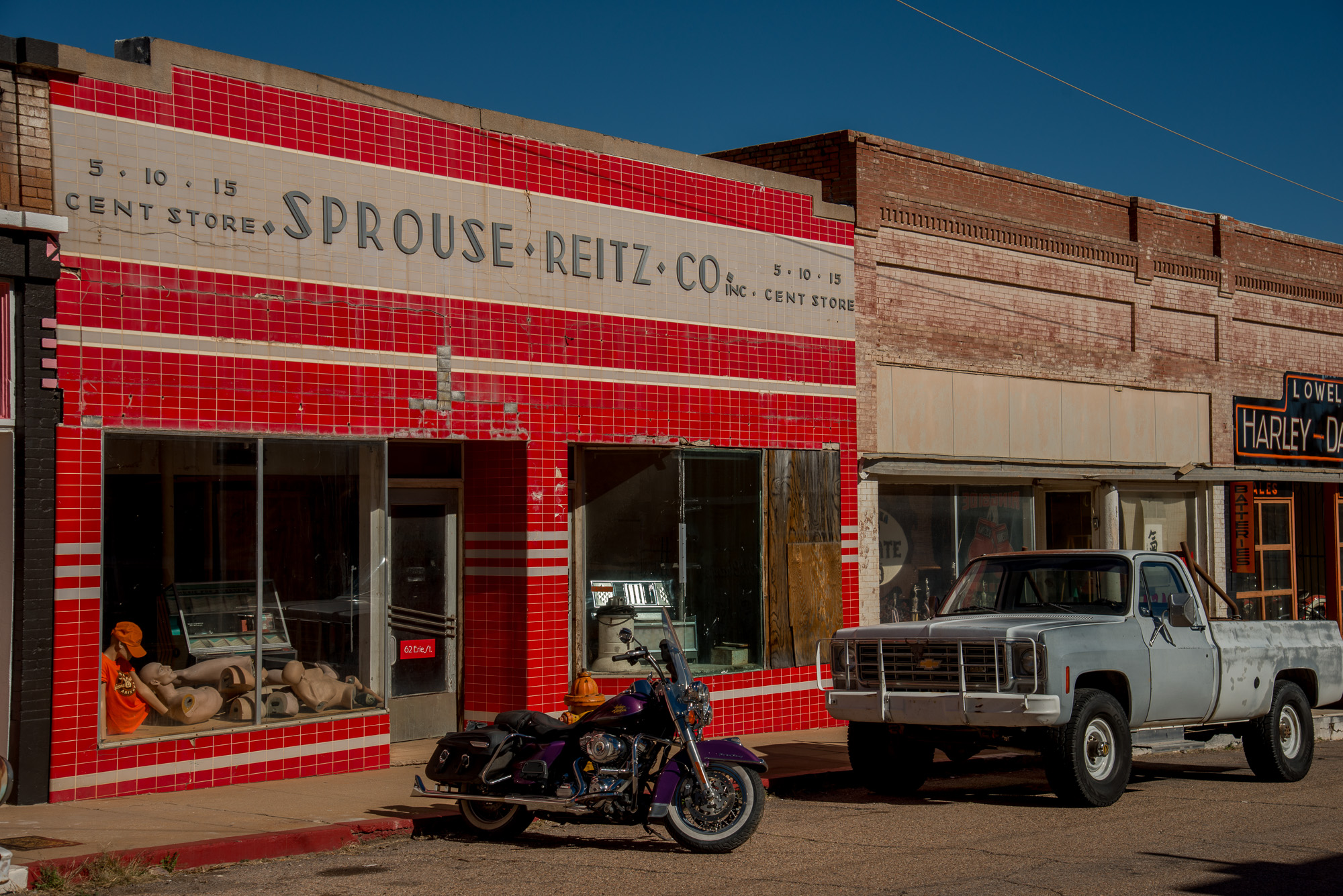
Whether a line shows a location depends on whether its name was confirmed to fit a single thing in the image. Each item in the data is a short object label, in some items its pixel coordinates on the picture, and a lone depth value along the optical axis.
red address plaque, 13.05
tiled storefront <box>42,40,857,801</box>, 10.48
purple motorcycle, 8.51
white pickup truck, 10.09
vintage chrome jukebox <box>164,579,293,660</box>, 10.92
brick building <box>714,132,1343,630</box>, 16.69
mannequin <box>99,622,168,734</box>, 10.34
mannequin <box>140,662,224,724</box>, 10.68
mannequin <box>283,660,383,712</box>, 11.56
